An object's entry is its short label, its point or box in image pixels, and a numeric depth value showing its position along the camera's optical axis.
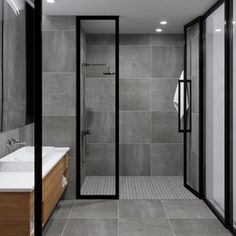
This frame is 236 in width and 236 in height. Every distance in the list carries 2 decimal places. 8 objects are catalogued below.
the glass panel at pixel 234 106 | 2.07
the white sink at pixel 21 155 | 1.37
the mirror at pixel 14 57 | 0.80
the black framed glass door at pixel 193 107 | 2.84
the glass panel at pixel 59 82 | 2.79
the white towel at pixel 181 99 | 3.16
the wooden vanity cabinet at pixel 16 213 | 1.38
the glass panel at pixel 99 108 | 3.23
